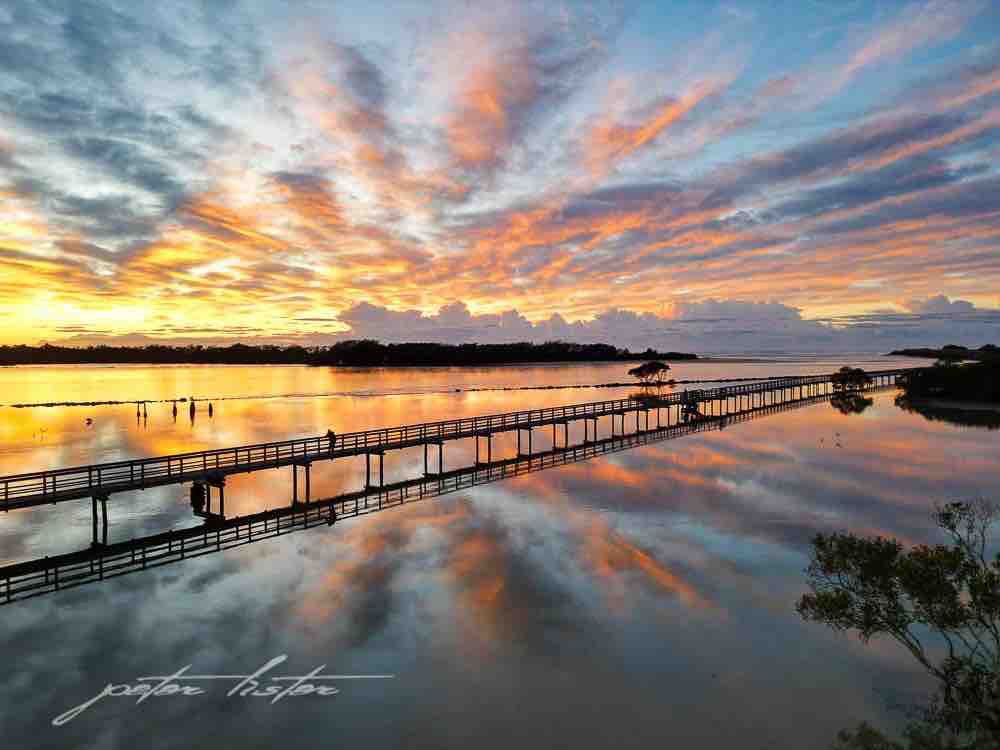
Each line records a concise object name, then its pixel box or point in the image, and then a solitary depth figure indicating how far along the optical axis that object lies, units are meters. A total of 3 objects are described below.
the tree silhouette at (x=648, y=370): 115.78
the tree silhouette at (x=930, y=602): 10.36
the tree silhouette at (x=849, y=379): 95.81
